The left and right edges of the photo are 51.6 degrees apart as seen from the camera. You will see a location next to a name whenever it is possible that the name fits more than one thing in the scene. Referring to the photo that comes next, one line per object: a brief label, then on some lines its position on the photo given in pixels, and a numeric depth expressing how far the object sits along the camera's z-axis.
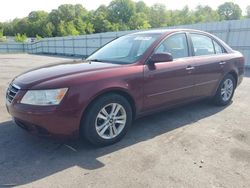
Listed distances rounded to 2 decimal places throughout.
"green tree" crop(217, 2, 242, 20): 87.12
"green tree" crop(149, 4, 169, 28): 80.81
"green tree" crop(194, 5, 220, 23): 79.06
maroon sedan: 3.10
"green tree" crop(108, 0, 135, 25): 80.62
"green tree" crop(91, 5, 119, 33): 70.06
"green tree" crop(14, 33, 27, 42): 54.09
